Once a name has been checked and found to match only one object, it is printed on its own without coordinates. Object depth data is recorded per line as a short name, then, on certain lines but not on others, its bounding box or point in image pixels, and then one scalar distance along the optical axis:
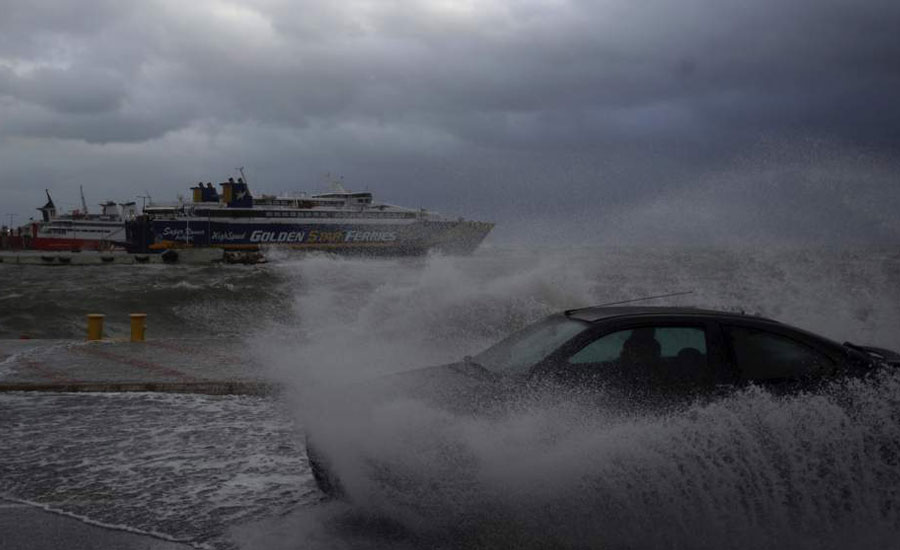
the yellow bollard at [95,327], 13.36
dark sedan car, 4.66
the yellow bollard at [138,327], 13.44
